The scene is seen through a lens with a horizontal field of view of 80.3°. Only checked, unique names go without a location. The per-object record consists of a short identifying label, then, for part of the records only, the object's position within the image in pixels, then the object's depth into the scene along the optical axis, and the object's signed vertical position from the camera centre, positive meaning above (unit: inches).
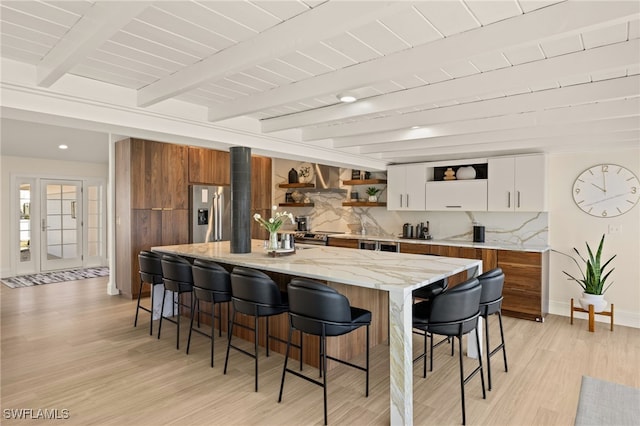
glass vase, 156.7 -14.5
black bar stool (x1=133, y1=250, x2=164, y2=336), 161.5 -26.3
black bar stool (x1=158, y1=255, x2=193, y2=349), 144.8 -26.3
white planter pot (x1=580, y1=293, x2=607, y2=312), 171.3 -42.4
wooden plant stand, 170.4 -48.9
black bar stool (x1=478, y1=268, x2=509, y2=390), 112.2 -25.8
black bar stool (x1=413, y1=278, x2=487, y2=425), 97.7 -27.5
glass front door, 300.7 -14.9
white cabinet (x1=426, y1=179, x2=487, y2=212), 213.3 +7.2
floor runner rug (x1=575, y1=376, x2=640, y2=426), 99.4 -55.0
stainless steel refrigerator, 240.5 -4.1
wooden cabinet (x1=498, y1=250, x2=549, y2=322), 184.1 -37.6
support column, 165.5 +3.5
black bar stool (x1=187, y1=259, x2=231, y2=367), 128.1 -25.8
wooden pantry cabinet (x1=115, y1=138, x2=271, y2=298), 217.3 +7.3
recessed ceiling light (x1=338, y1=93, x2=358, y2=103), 118.9 +34.9
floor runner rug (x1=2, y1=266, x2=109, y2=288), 260.2 -52.4
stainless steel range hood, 279.9 +21.3
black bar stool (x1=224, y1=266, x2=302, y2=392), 112.3 -26.5
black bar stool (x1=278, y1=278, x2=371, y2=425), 96.3 -26.9
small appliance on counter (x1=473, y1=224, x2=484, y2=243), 222.2 -15.4
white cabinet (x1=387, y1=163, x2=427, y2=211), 237.1 +13.5
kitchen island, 93.2 -19.6
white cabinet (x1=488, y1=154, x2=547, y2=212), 194.5 +12.9
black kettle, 249.1 -15.2
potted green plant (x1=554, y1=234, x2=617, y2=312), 171.8 -36.1
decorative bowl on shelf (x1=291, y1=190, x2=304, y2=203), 308.0 +9.0
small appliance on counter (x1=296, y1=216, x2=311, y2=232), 302.4 -13.5
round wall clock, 182.5 +8.9
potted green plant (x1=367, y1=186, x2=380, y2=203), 261.9 +9.3
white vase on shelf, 220.5 +20.4
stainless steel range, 266.8 -21.5
